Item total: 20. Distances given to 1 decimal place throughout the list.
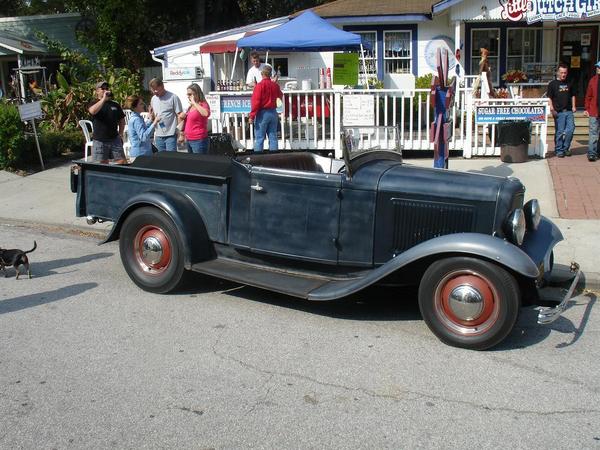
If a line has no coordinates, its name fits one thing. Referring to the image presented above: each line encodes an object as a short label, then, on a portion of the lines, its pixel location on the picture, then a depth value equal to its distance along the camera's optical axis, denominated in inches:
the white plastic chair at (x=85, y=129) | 471.4
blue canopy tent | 544.7
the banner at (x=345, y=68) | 525.3
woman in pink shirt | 353.7
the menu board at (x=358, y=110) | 476.1
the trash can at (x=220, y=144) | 416.3
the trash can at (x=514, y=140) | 453.7
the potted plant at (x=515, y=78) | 636.9
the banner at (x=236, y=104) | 505.0
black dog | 263.9
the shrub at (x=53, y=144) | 511.5
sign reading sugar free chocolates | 468.4
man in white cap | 349.7
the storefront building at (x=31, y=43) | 1023.0
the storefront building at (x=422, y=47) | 589.9
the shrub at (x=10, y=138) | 492.4
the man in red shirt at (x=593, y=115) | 454.6
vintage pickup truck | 189.6
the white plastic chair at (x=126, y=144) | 460.4
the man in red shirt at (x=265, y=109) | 422.9
